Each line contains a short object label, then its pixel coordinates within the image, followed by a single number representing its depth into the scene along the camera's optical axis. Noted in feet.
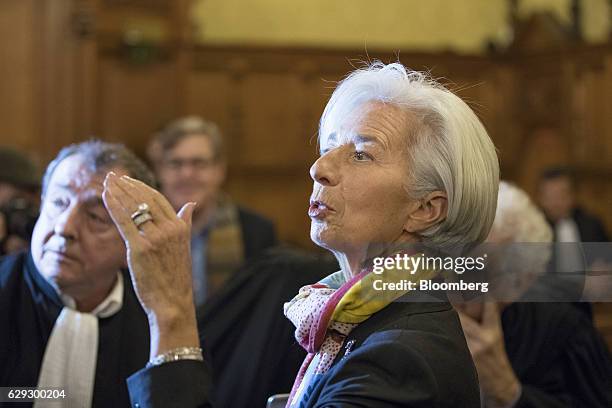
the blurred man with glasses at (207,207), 14.73
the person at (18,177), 12.18
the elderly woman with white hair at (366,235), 5.15
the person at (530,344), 7.77
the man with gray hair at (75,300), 7.05
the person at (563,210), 22.76
